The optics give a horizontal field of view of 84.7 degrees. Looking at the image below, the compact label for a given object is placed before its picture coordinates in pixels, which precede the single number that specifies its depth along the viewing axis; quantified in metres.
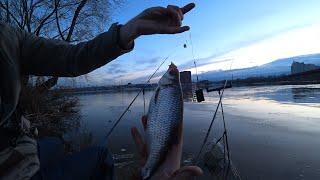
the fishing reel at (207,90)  1.56
